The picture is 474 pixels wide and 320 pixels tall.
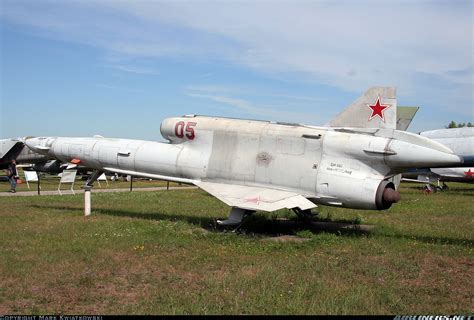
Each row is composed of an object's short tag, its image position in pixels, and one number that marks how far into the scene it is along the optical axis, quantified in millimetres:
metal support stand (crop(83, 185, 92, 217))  15195
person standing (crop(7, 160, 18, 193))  25109
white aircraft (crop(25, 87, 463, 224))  11211
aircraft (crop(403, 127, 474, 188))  25369
